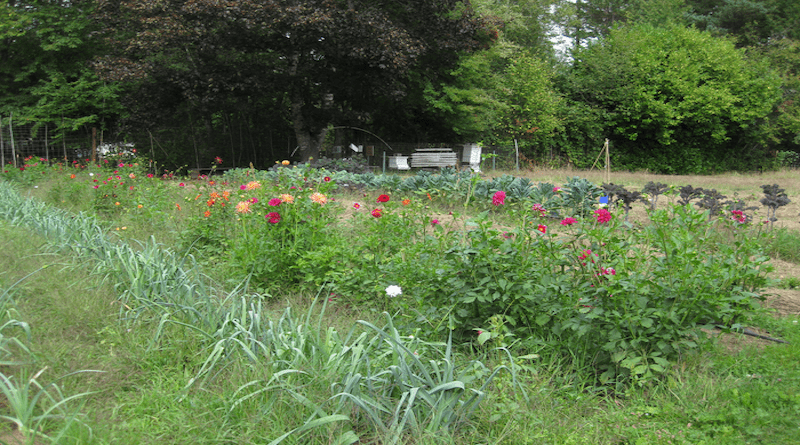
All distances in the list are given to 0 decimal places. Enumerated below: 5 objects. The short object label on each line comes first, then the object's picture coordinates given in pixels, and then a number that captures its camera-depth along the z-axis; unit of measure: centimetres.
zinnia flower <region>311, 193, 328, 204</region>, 346
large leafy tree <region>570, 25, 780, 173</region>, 1975
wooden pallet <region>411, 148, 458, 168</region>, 1512
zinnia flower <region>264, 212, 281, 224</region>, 345
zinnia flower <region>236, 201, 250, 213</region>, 340
